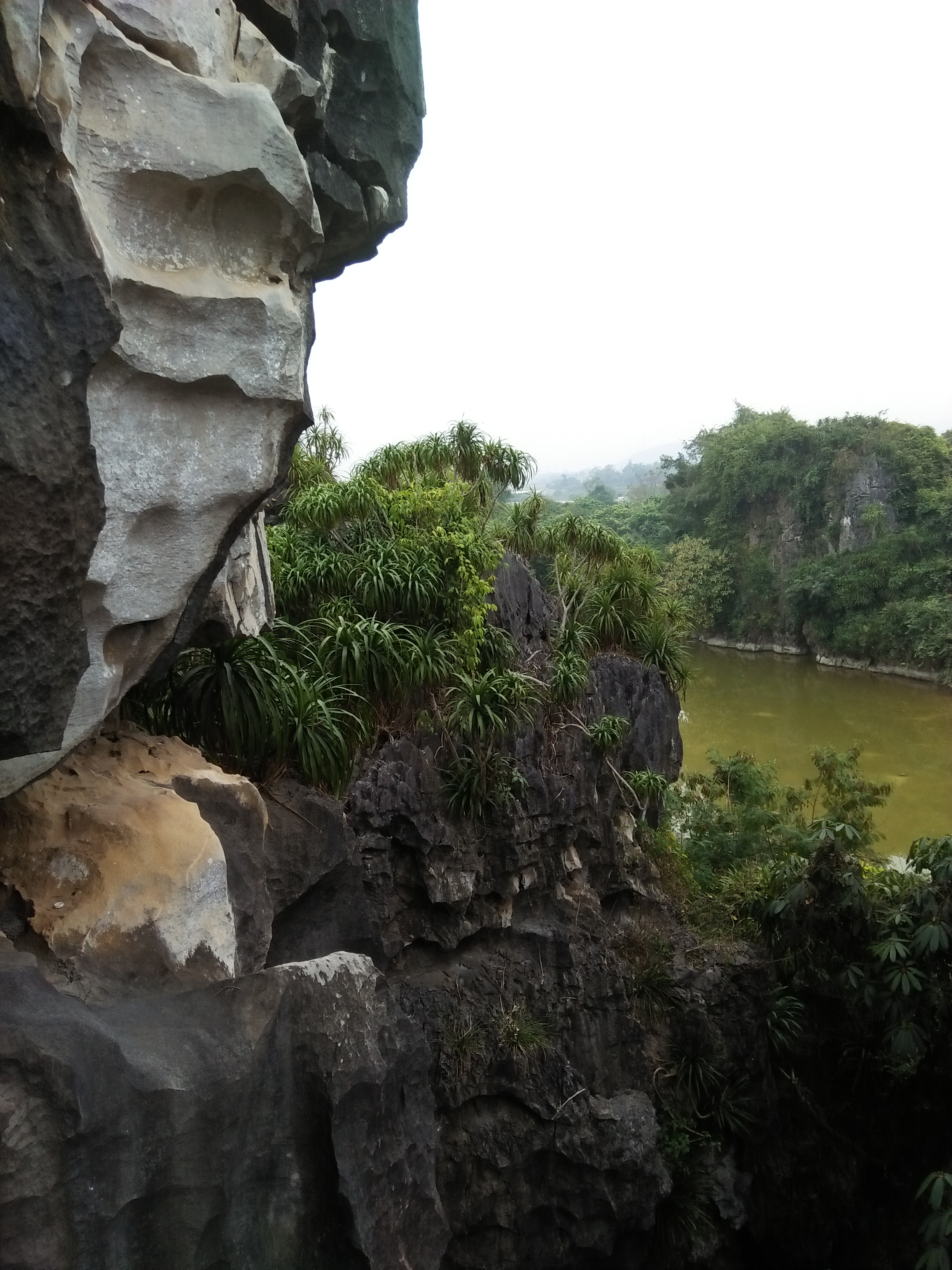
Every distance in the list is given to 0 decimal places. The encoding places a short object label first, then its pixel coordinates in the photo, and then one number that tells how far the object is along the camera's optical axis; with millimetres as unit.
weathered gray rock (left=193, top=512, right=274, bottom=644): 4168
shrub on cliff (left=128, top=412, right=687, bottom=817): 4336
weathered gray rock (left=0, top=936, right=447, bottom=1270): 2488
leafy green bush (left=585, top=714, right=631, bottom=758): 7340
